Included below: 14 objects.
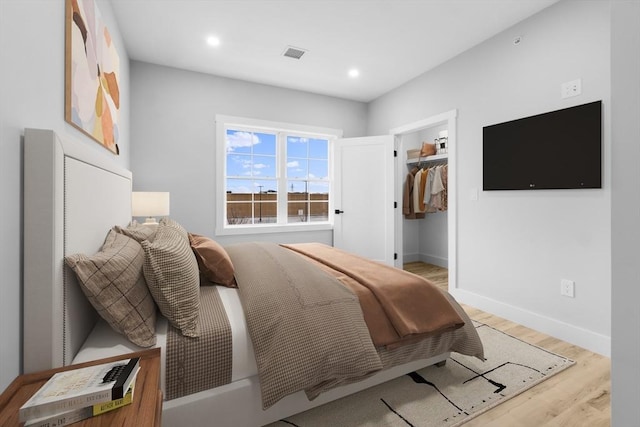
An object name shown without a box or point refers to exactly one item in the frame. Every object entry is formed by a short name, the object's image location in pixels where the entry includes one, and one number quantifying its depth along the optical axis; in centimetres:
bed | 98
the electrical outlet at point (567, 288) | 229
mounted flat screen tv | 214
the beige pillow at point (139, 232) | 169
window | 392
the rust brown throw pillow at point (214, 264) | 179
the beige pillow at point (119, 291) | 109
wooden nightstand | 72
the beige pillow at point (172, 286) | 122
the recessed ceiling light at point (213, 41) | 290
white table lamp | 286
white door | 420
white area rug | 145
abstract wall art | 143
